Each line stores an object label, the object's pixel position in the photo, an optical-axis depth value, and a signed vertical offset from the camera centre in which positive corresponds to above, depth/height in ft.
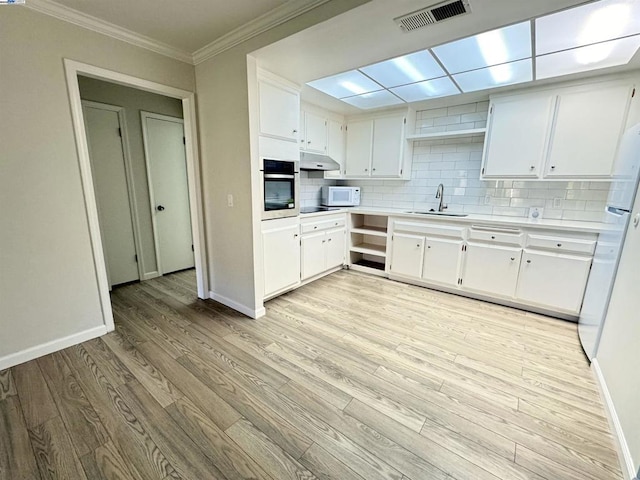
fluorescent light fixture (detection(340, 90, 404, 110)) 10.68 +3.63
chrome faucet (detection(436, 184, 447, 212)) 12.16 -0.32
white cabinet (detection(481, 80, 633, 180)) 8.30 +1.99
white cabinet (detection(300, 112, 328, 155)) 11.71 +2.35
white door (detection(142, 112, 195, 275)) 11.70 -0.23
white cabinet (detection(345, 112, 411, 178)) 12.48 +1.91
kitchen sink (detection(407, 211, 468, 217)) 11.68 -1.01
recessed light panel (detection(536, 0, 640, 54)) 5.35 +3.59
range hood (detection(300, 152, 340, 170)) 10.96 +1.05
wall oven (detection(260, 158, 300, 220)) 8.65 -0.06
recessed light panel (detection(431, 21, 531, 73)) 6.36 +3.63
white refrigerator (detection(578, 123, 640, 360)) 5.91 -1.11
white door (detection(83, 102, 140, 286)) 10.11 -0.28
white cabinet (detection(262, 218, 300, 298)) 9.11 -2.37
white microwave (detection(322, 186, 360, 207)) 13.21 -0.41
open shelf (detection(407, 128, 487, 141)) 10.61 +2.27
